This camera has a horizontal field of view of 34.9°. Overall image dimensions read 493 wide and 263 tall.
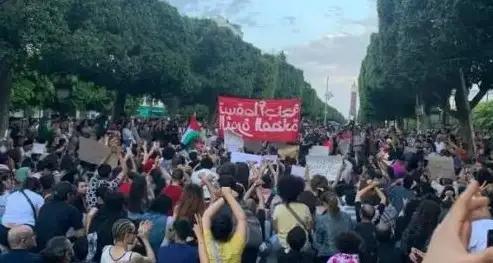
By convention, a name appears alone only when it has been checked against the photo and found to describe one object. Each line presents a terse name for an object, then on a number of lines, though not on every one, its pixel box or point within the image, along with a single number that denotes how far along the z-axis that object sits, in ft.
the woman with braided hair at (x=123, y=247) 18.20
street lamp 223.30
